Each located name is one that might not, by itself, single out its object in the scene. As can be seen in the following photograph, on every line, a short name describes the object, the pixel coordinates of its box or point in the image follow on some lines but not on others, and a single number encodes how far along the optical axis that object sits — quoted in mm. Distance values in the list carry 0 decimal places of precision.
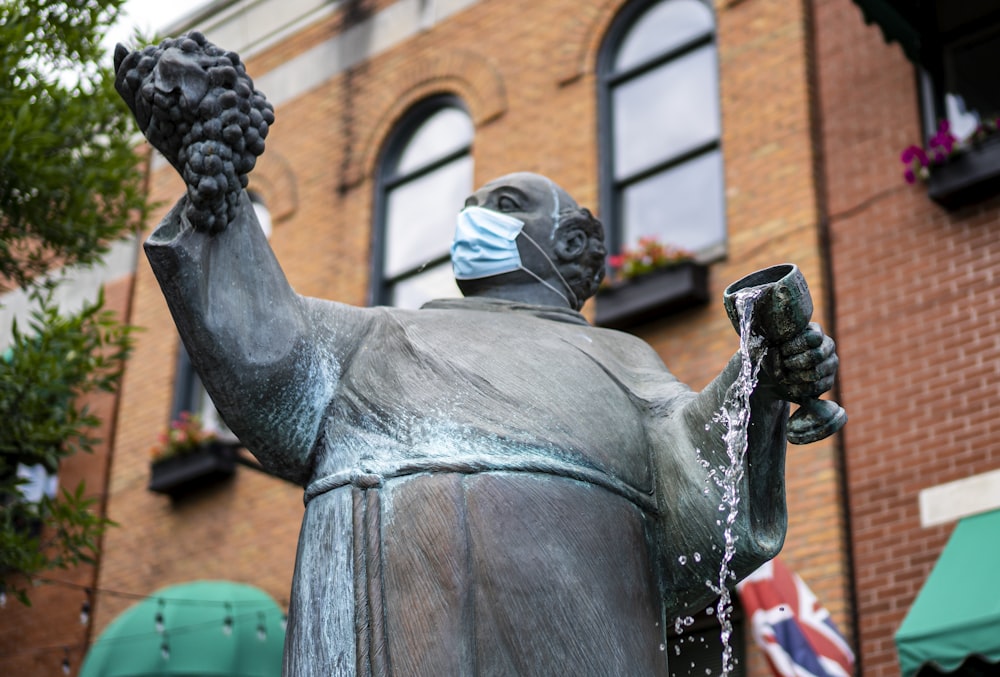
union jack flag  9203
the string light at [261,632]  12938
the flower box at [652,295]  11469
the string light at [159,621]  12995
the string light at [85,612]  14071
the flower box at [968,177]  10172
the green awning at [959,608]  8594
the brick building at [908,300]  9836
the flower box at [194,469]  14320
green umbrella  12898
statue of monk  3090
